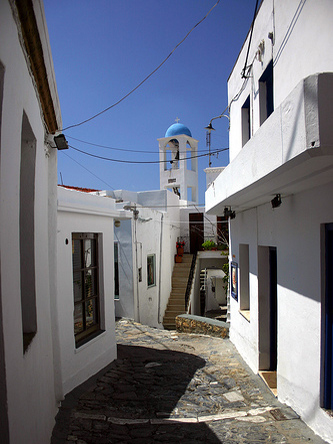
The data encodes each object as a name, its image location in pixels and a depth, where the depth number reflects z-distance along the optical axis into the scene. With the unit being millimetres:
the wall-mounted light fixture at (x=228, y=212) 7607
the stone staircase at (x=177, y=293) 15047
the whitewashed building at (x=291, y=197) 2996
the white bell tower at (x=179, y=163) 21500
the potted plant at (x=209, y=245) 20081
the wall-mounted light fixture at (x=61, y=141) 4743
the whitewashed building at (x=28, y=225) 2152
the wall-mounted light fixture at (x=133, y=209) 12123
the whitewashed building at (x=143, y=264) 11666
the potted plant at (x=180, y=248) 19797
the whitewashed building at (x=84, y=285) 5293
